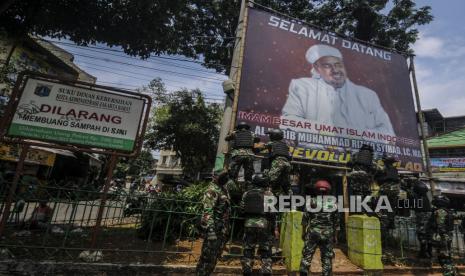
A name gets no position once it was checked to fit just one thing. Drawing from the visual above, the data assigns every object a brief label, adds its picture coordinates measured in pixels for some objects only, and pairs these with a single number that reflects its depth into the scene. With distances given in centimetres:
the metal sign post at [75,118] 529
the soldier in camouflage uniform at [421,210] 788
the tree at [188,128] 1958
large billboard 871
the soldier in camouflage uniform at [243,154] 621
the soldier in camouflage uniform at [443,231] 641
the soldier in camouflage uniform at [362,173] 711
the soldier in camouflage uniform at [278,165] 612
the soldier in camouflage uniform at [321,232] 517
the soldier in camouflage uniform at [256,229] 497
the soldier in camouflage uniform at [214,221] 478
